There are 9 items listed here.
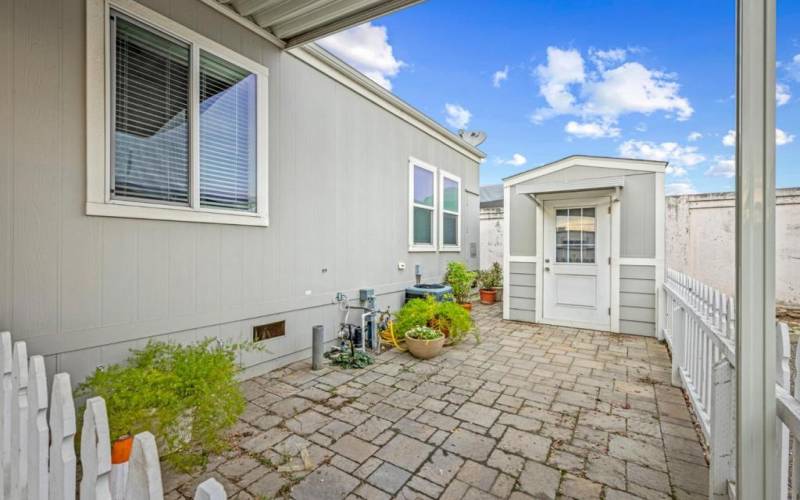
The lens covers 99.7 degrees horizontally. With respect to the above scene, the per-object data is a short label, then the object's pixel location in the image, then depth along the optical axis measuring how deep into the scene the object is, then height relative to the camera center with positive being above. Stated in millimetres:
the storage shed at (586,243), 5031 +79
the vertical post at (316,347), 3662 -1078
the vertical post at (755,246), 1130 +8
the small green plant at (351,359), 3785 -1268
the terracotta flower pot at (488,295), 7953 -1111
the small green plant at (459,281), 6703 -659
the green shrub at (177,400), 1823 -880
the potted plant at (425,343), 3969 -1119
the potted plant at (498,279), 8102 -753
